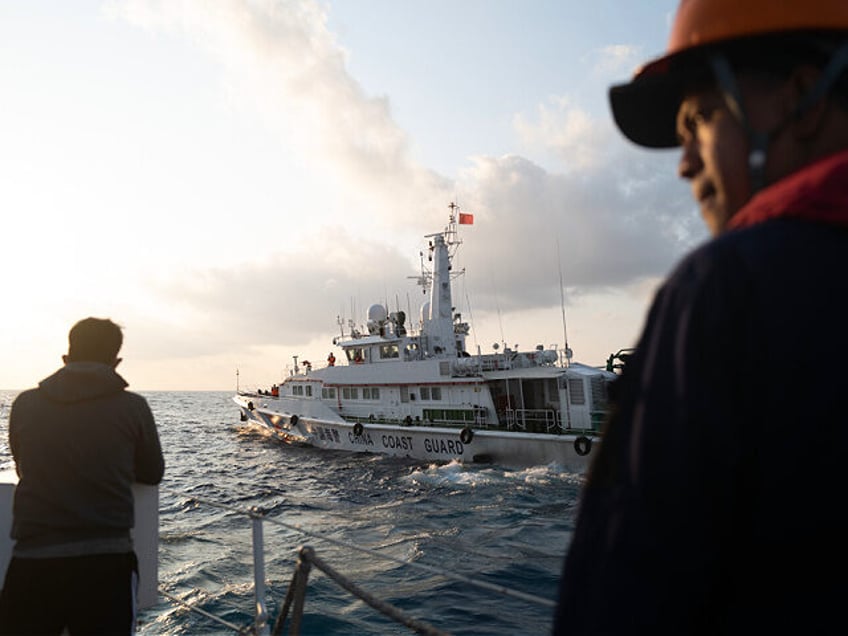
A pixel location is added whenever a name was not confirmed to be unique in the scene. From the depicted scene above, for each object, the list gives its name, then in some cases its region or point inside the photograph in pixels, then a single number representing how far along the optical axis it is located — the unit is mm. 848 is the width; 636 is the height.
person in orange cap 759
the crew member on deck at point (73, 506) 2529
